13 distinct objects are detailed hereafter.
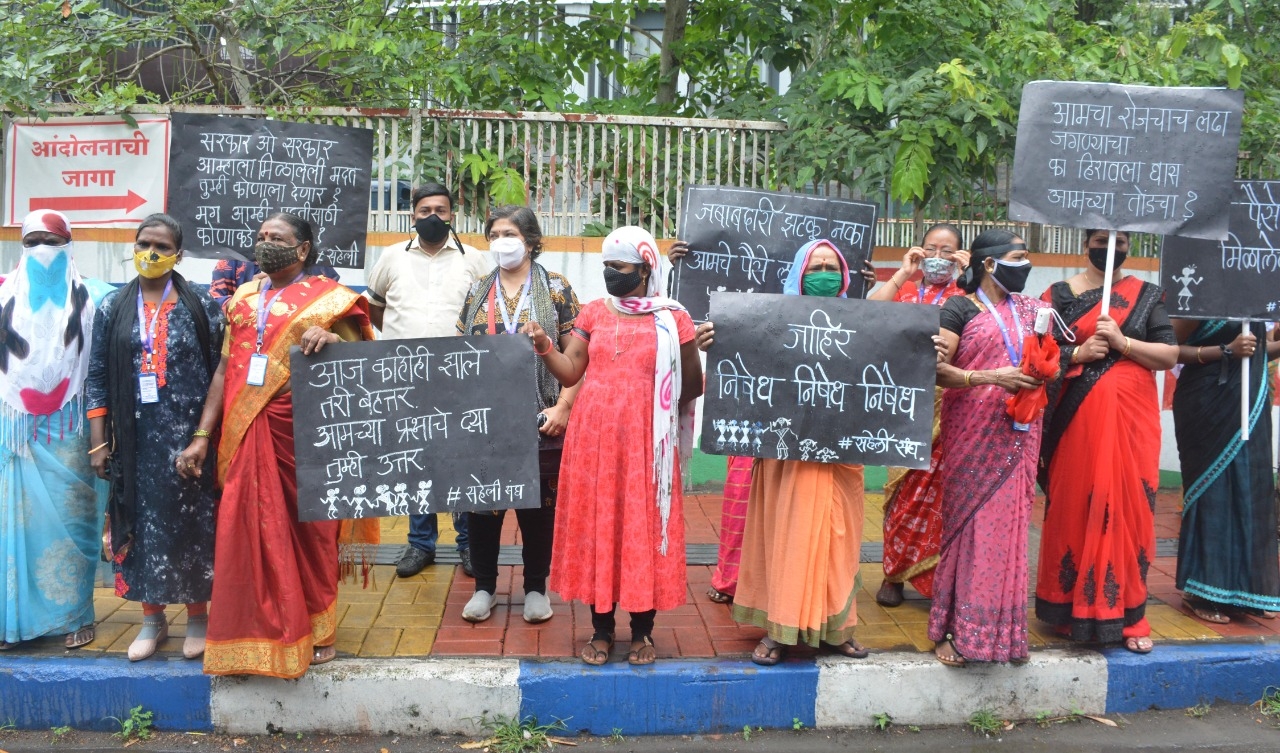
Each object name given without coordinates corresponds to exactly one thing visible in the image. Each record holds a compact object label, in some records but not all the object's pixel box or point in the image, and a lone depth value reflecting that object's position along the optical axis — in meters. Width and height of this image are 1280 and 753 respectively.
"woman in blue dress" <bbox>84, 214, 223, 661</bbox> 4.17
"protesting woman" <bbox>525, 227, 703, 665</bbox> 4.14
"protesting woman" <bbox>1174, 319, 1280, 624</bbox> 4.86
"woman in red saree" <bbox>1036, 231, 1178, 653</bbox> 4.46
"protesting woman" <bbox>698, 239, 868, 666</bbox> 4.12
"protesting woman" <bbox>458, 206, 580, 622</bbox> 4.66
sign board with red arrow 7.02
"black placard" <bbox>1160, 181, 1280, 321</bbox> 4.86
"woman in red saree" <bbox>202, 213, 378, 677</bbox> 4.07
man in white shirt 5.20
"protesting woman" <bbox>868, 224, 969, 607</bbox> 4.98
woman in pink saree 4.21
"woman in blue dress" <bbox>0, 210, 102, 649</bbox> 4.32
